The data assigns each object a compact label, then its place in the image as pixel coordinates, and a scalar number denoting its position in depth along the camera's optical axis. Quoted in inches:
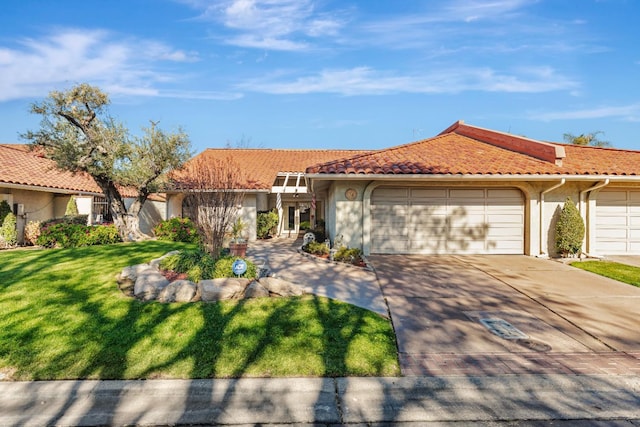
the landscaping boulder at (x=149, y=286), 231.3
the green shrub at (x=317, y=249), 436.8
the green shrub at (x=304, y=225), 792.1
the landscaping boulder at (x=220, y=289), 231.8
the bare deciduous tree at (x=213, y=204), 303.0
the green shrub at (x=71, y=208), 648.4
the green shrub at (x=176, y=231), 609.9
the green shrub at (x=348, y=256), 383.2
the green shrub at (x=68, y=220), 545.8
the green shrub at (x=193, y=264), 263.1
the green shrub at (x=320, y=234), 572.6
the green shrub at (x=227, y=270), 265.1
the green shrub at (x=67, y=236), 498.3
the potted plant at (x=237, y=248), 391.5
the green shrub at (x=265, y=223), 705.0
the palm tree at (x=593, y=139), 1241.8
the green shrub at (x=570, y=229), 412.5
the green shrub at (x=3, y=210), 510.6
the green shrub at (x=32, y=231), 535.2
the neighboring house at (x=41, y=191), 546.7
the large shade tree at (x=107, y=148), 516.7
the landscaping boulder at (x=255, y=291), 239.0
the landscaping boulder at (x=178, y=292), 229.5
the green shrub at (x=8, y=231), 502.3
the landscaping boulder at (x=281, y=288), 245.4
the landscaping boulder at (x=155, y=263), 301.0
